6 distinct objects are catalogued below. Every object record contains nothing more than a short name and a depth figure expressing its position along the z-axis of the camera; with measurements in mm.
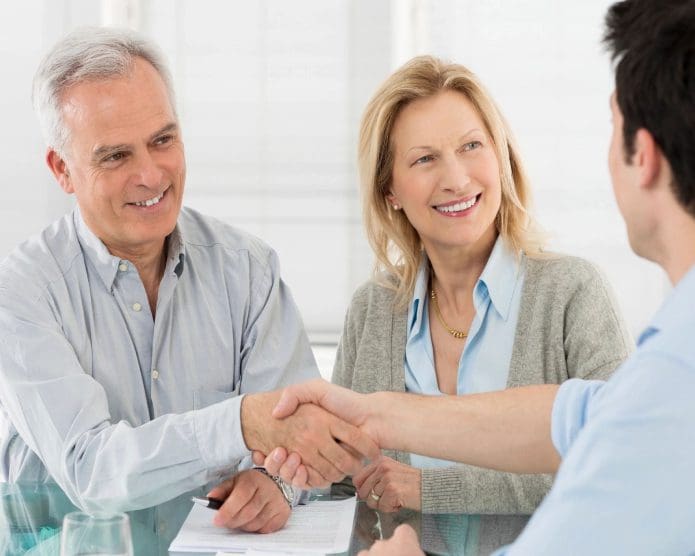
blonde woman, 2234
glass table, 1617
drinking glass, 1367
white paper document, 1628
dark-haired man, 1016
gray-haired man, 1835
